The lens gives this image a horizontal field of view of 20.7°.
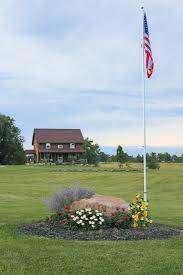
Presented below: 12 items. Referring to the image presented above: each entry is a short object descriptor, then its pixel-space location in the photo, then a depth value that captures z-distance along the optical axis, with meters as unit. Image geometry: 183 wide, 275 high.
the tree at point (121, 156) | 69.69
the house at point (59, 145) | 91.56
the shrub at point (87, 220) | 11.44
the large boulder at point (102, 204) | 12.01
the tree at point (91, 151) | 93.81
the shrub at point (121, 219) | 11.60
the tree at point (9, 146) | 92.94
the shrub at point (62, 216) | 11.92
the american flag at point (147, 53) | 13.45
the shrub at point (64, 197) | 12.93
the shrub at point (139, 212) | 11.88
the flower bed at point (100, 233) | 10.86
